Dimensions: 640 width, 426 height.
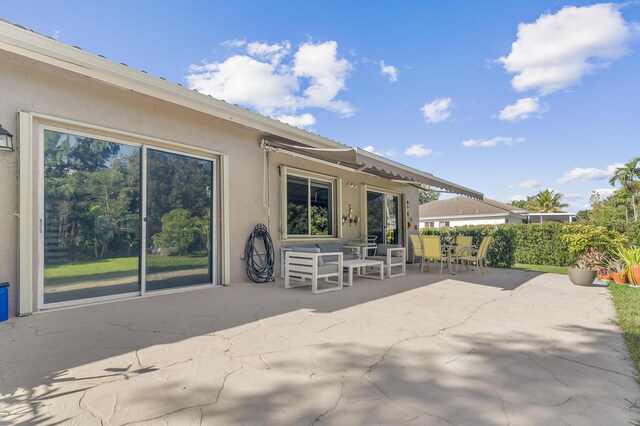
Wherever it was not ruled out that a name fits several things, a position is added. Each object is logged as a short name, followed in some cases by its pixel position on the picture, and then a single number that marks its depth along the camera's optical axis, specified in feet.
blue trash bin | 12.28
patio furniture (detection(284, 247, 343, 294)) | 19.57
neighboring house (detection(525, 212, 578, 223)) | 91.31
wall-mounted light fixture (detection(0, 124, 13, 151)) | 12.63
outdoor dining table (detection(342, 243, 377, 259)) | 28.04
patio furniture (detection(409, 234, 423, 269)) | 30.09
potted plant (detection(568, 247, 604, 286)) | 22.90
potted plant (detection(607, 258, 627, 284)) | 25.03
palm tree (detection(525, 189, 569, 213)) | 137.59
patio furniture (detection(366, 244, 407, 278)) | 26.32
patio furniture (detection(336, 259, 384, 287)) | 21.92
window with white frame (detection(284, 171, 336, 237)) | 26.13
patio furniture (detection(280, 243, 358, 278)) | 23.79
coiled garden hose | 22.31
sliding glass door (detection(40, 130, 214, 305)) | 14.53
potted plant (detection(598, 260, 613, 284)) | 26.17
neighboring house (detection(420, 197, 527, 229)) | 82.43
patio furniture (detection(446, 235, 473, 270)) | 29.09
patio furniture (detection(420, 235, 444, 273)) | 27.98
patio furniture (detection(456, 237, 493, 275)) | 28.53
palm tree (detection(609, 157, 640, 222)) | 91.66
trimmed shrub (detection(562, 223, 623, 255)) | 28.89
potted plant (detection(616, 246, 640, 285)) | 24.07
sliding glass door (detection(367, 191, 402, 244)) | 35.60
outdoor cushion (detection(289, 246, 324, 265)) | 22.40
